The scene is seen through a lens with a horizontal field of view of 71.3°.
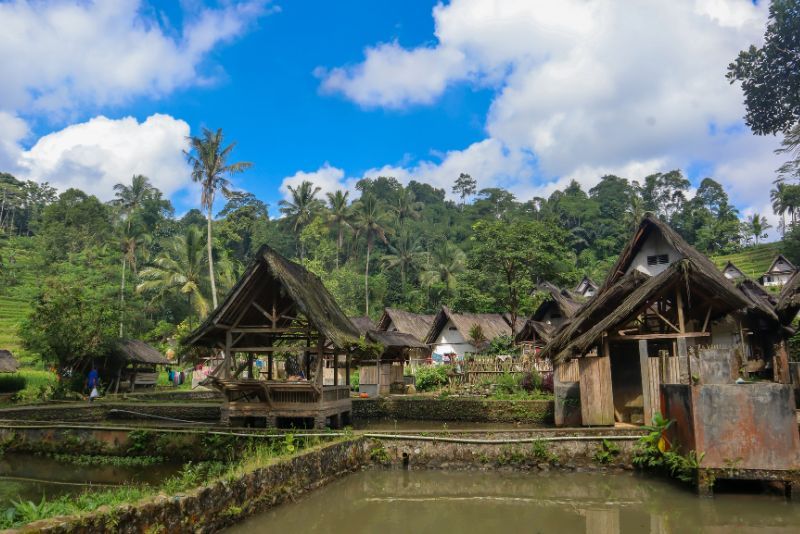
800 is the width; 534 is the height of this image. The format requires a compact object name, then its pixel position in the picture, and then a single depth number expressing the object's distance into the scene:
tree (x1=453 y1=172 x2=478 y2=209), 103.00
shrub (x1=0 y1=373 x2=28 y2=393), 26.83
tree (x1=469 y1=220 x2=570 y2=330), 33.59
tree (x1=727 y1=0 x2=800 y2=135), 38.25
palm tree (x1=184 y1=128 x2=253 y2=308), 39.91
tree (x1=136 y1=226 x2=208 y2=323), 42.41
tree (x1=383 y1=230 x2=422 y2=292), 62.94
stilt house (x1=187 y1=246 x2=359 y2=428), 15.70
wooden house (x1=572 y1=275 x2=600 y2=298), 57.88
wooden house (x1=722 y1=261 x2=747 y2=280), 53.77
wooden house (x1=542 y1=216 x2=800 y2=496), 9.84
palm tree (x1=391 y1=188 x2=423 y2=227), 74.62
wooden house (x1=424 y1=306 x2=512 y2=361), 40.41
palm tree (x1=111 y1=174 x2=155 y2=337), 57.53
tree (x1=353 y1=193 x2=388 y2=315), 59.59
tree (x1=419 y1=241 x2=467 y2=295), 56.28
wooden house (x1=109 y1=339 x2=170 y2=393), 29.19
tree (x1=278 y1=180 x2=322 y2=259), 61.84
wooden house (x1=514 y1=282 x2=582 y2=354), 31.68
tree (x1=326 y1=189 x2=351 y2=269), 59.66
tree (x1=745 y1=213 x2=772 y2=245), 78.44
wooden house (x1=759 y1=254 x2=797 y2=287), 56.28
